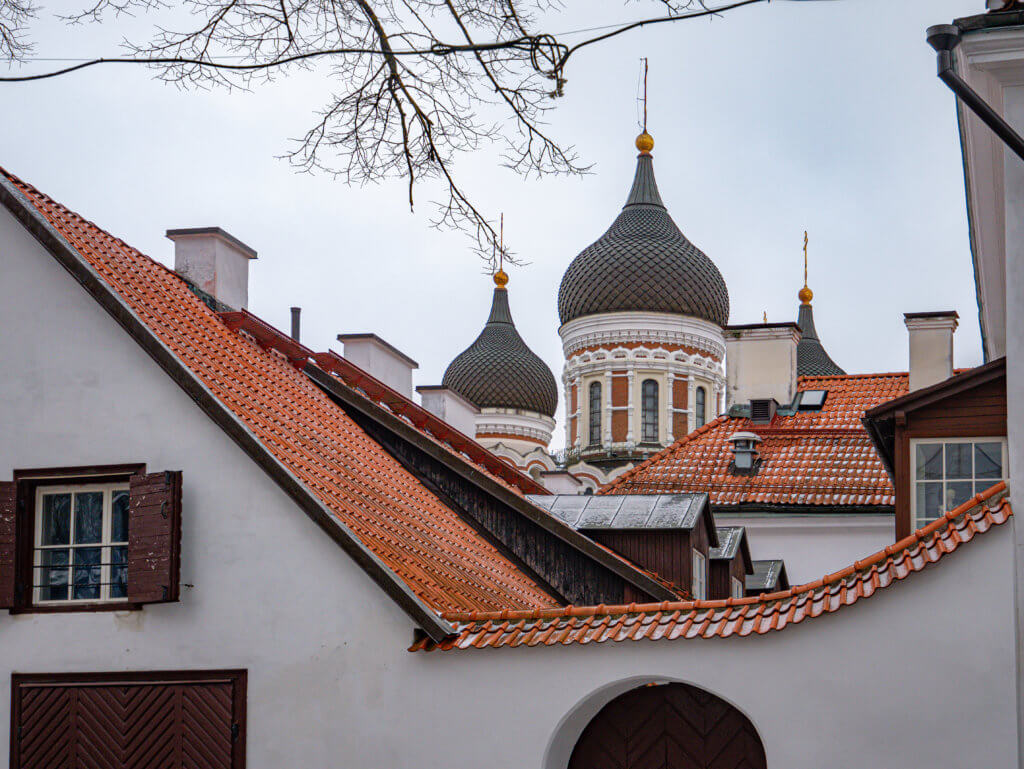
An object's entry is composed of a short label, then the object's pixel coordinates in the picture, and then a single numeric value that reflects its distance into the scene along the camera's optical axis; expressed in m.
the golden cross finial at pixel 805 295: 62.19
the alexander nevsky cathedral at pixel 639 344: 55.22
